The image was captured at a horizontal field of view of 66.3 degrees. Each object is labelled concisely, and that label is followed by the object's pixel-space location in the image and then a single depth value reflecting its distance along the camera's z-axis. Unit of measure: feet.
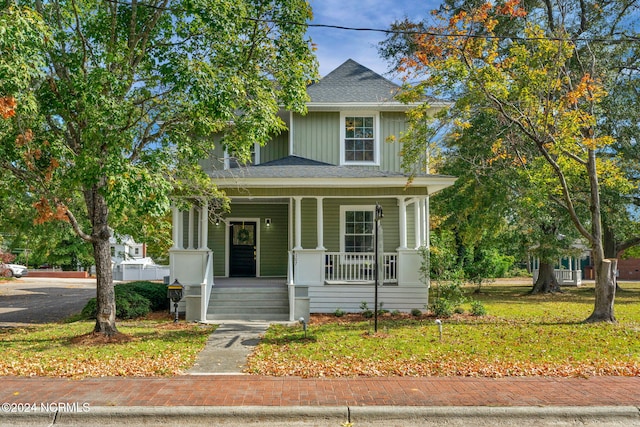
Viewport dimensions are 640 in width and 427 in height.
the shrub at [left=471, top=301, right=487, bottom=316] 42.78
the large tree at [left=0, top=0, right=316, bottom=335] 26.63
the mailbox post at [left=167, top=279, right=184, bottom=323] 39.27
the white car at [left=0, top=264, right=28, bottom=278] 104.38
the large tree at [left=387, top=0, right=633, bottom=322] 36.83
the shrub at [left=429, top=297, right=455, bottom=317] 41.81
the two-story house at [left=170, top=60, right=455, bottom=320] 43.27
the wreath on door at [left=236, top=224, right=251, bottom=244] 53.78
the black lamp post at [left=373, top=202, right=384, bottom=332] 32.12
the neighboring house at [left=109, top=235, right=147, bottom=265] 141.23
